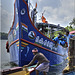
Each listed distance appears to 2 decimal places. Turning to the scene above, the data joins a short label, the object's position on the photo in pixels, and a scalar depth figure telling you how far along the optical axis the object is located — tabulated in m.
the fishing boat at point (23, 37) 6.06
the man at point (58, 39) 9.13
